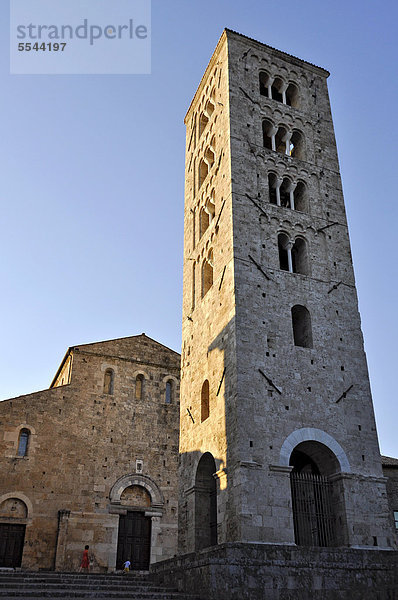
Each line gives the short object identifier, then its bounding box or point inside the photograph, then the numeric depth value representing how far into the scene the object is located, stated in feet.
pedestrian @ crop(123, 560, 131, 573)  69.15
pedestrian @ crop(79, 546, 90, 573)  67.05
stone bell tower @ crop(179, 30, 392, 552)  48.14
